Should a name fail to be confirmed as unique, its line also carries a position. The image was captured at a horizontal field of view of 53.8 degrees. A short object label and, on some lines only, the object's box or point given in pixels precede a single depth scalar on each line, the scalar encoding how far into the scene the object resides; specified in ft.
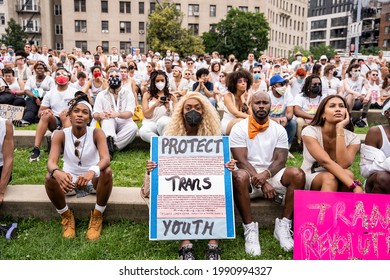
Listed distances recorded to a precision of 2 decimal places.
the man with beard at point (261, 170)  13.34
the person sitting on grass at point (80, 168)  13.54
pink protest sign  11.93
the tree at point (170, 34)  171.01
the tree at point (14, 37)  173.06
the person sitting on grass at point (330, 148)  13.11
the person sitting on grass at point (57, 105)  22.56
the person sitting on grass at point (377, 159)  13.20
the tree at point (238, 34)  197.21
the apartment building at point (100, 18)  200.54
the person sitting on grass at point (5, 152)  14.90
